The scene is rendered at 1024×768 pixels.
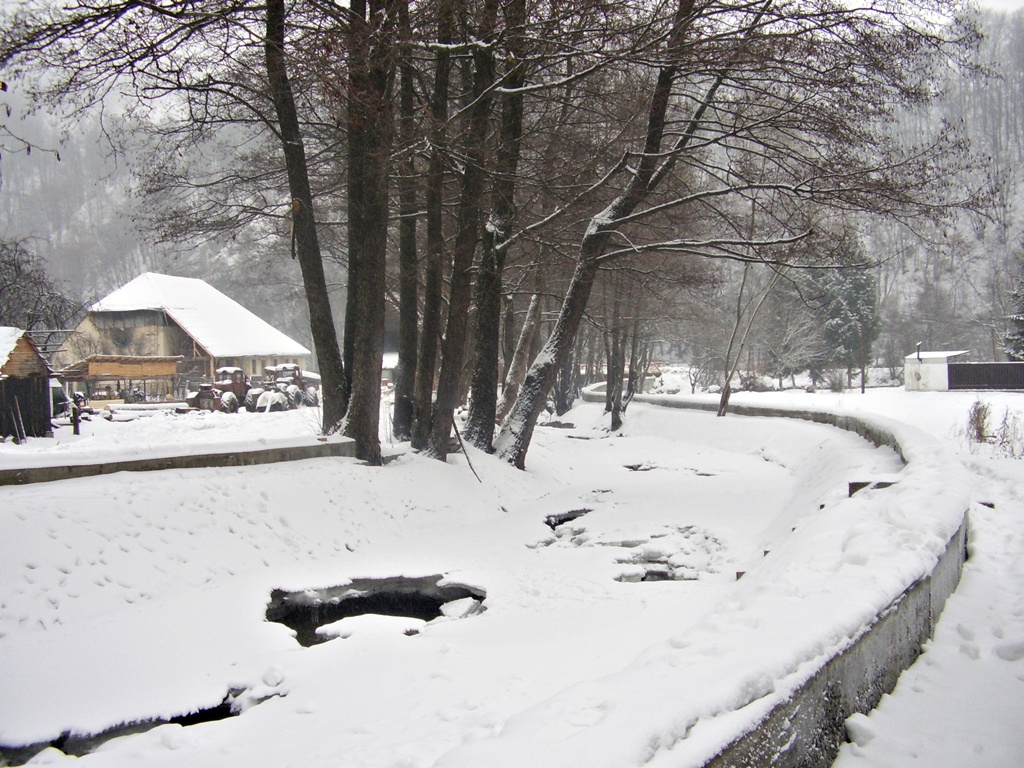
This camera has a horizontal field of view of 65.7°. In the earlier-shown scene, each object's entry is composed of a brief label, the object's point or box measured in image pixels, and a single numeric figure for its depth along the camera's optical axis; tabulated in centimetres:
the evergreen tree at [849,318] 4653
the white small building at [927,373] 3309
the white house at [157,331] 3966
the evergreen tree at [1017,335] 3731
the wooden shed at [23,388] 1941
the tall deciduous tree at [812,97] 991
